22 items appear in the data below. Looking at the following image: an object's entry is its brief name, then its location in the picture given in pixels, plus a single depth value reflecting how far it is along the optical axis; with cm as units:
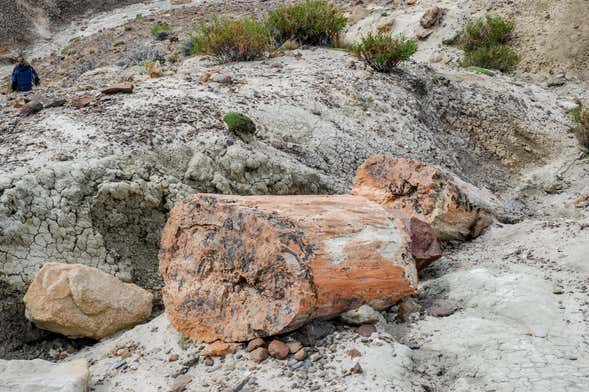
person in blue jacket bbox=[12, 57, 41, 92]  1033
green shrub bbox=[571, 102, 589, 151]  827
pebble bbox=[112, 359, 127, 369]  381
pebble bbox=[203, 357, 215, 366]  354
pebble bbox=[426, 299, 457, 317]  395
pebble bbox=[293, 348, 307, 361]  338
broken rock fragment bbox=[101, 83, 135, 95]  707
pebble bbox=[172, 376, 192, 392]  338
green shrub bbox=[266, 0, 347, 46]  1048
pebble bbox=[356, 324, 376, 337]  356
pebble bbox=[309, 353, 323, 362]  338
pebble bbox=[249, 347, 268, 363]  339
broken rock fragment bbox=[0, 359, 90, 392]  323
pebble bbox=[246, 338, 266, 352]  348
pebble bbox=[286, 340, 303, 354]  344
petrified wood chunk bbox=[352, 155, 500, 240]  557
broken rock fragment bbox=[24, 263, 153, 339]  424
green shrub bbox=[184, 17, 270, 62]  905
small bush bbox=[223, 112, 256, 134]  646
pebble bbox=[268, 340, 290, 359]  340
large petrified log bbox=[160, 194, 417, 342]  350
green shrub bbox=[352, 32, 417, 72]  907
